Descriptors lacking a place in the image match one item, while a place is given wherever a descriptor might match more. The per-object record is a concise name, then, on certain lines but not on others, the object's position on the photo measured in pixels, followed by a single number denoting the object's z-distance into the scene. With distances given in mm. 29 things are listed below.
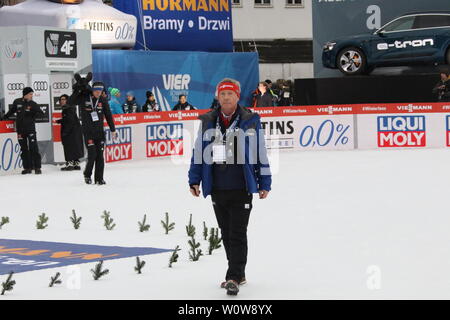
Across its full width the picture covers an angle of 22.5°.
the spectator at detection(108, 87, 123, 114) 25672
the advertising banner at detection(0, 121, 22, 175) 22266
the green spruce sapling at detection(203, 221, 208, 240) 11898
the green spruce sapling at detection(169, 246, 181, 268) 10211
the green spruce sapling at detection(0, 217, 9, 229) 13489
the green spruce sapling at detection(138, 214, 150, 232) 12859
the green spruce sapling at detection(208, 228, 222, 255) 11022
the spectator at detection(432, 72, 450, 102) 29500
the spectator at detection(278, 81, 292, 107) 35531
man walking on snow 8836
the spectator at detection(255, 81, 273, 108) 31227
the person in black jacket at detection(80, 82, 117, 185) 19141
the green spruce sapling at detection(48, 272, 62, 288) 9133
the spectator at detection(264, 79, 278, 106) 32175
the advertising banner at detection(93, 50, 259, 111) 32375
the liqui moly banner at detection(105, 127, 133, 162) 24797
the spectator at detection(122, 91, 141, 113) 30328
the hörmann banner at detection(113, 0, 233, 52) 35625
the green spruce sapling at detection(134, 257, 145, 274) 9812
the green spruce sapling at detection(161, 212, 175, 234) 12716
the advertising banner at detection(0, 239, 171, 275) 10367
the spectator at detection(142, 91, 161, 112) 30114
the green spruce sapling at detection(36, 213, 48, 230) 13304
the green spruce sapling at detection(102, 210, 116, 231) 13055
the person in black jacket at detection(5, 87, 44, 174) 22188
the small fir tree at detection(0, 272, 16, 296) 8820
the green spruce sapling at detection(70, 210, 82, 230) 13320
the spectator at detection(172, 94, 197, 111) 29508
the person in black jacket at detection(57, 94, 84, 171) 23062
